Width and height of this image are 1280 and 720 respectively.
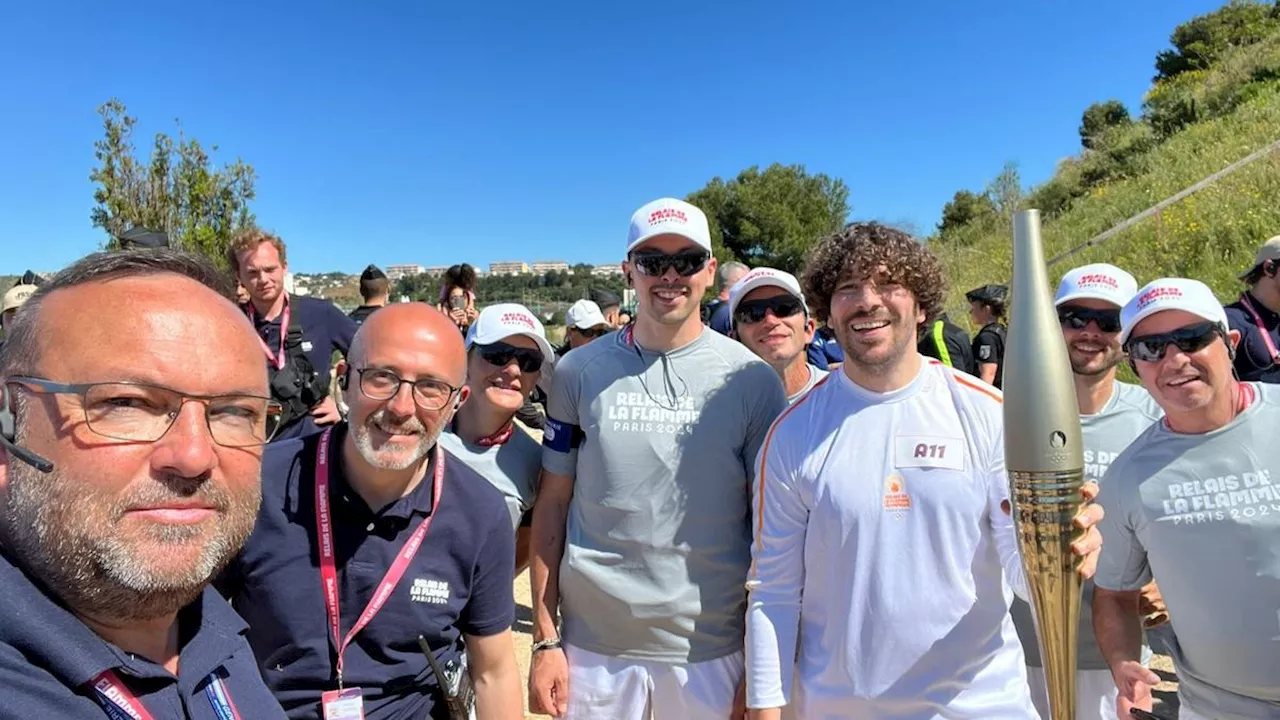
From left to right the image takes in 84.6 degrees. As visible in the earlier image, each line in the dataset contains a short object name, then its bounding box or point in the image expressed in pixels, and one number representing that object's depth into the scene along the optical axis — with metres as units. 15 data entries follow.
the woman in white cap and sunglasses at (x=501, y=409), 2.97
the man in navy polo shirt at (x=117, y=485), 1.18
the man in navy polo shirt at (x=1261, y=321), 4.80
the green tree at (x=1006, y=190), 28.27
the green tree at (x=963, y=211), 33.50
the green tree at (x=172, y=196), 14.91
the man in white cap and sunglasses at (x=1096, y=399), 2.69
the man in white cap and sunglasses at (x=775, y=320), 3.32
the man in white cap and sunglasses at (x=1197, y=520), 2.04
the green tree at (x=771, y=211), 43.66
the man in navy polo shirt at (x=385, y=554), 2.11
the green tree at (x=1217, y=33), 32.06
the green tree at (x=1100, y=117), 37.09
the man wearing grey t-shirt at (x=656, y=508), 2.65
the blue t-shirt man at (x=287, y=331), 4.54
